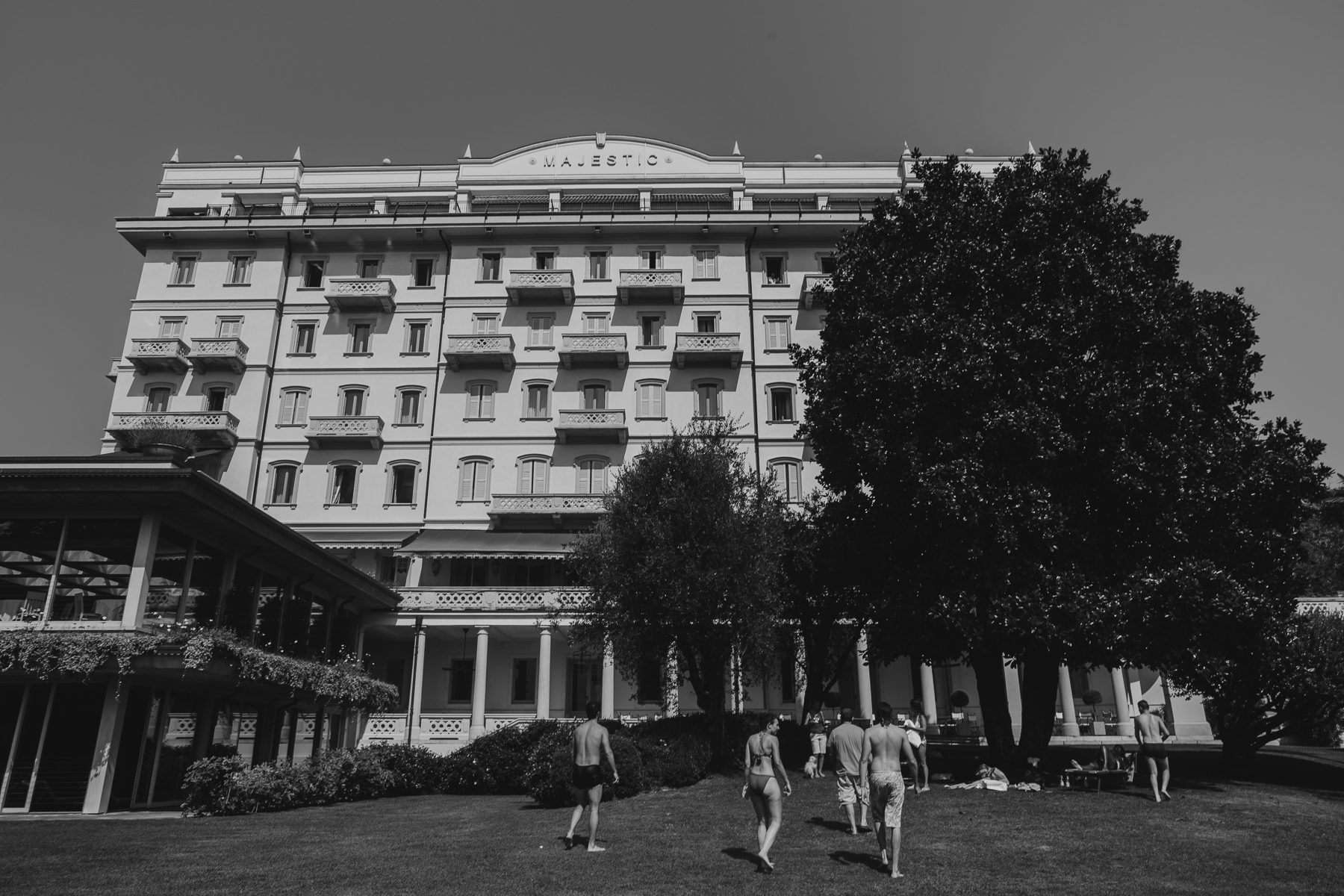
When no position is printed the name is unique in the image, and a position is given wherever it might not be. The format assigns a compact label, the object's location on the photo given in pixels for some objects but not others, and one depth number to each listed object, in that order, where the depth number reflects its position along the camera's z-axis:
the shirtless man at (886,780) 11.41
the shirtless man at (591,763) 12.20
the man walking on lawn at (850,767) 14.48
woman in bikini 11.48
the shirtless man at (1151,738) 16.86
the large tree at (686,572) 23.39
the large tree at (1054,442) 18.97
